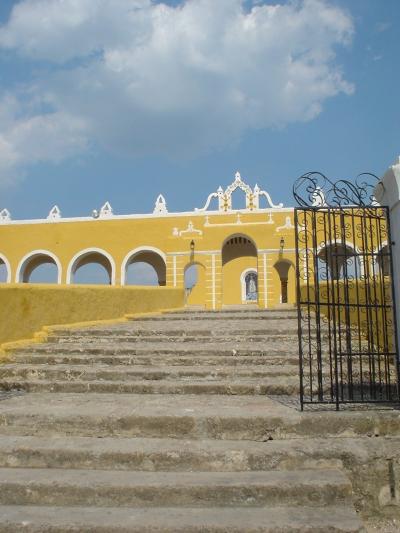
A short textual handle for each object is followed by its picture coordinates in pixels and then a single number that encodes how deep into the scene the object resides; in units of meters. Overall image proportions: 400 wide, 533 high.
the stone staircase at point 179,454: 2.42
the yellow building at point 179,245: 16.27
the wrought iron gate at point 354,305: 3.72
